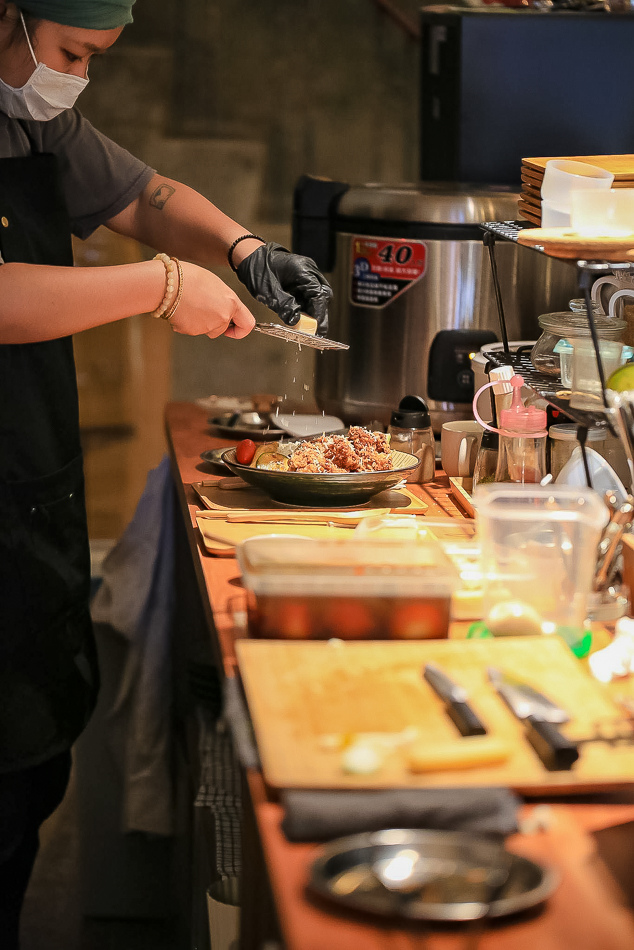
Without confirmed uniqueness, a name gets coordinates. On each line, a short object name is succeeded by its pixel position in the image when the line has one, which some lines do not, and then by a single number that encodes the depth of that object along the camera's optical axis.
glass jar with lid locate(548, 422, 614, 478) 1.99
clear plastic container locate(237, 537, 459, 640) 1.67
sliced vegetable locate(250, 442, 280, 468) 2.24
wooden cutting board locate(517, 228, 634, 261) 1.83
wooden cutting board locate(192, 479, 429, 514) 2.16
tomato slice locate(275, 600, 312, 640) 1.68
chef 2.06
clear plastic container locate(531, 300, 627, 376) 2.00
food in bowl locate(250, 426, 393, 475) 2.16
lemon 1.88
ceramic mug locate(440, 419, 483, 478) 2.29
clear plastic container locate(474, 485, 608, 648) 1.70
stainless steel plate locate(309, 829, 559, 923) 1.36
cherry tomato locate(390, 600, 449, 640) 1.69
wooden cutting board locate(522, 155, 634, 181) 1.94
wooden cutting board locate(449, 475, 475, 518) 2.14
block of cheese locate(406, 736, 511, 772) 1.47
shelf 1.82
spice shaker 2.29
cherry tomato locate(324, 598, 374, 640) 1.68
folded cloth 1.43
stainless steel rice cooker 2.41
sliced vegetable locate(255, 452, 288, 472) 2.18
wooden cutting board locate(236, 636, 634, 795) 1.48
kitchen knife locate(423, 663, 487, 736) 1.53
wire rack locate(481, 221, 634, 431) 1.82
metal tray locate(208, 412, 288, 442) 2.56
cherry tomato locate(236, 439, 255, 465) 2.25
